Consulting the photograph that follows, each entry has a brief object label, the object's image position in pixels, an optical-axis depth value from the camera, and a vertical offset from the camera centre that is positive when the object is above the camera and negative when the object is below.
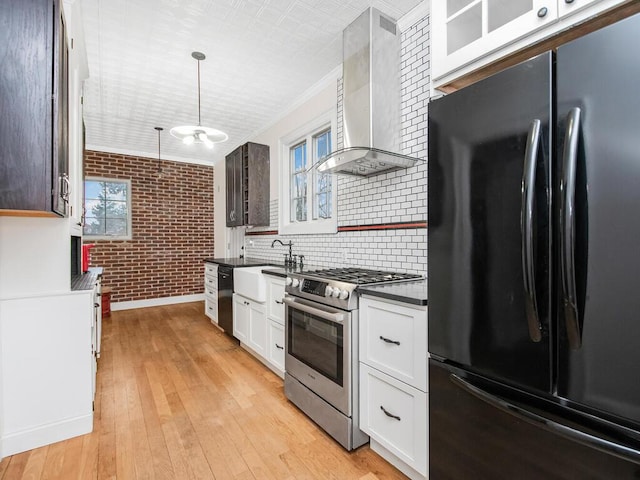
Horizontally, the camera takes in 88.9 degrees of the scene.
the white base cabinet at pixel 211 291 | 4.34 -0.69
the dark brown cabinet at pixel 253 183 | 4.39 +0.80
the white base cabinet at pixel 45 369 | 1.88 -0.77
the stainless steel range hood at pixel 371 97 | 2.26 +1.05
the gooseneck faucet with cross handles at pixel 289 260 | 3.62 -0.21
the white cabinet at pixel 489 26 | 1.07 +0.80
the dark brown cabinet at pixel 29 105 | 1.44 +0.62
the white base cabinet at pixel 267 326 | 2.79 -0.80
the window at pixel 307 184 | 3.38 +0.66
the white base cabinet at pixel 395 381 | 1.51 -0.71
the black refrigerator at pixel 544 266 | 0.83 -0.07
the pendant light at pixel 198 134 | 2.93 +1.02
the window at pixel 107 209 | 5.44 +0.57
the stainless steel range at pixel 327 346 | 1.87 -0.67
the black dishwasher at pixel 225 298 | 3.85 -0.70
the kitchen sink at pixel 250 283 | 3.04 -0.41
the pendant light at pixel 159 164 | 4.67 +1.38
